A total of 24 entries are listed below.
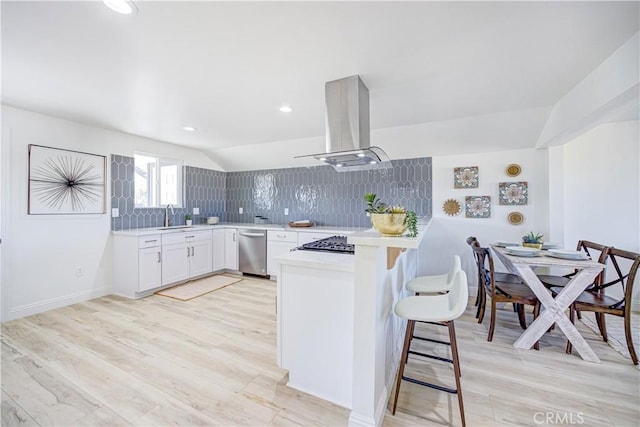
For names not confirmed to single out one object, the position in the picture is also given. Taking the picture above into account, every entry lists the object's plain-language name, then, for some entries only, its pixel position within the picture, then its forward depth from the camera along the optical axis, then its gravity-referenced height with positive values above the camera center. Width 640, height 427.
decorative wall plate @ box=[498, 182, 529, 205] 3.49 +0.27
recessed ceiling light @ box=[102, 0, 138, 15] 1.36 +1.08
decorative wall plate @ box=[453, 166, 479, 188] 3.71 +0.52
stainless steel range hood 2.18 +0.79
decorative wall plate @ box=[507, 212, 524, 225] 3.51 -0.06
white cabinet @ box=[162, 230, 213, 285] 3.83 -0.63
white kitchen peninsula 1.46 -0.66
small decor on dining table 2.82 -0.30
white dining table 2.17 -0.72
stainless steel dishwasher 4.41 -0.62
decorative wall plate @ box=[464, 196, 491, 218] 3.66 +0.10
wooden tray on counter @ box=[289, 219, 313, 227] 4.55 -0.17
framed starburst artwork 3.00 +0.39
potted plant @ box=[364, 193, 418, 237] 1.45 -0.03
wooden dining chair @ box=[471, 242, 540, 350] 2.42 -0.73
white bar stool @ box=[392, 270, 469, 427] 1.50 -0.58
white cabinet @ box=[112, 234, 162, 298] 3.50 -0.67
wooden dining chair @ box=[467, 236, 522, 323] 2.84 -0.71
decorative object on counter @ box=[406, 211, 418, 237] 1.58 -0.06
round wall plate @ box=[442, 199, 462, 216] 3.80 +0.10
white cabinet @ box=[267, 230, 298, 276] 4.24 -0.47
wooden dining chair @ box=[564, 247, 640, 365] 2.09 -0.75
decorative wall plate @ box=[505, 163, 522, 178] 3.51 +0.58
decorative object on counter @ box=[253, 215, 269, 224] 5.25 -0.10
